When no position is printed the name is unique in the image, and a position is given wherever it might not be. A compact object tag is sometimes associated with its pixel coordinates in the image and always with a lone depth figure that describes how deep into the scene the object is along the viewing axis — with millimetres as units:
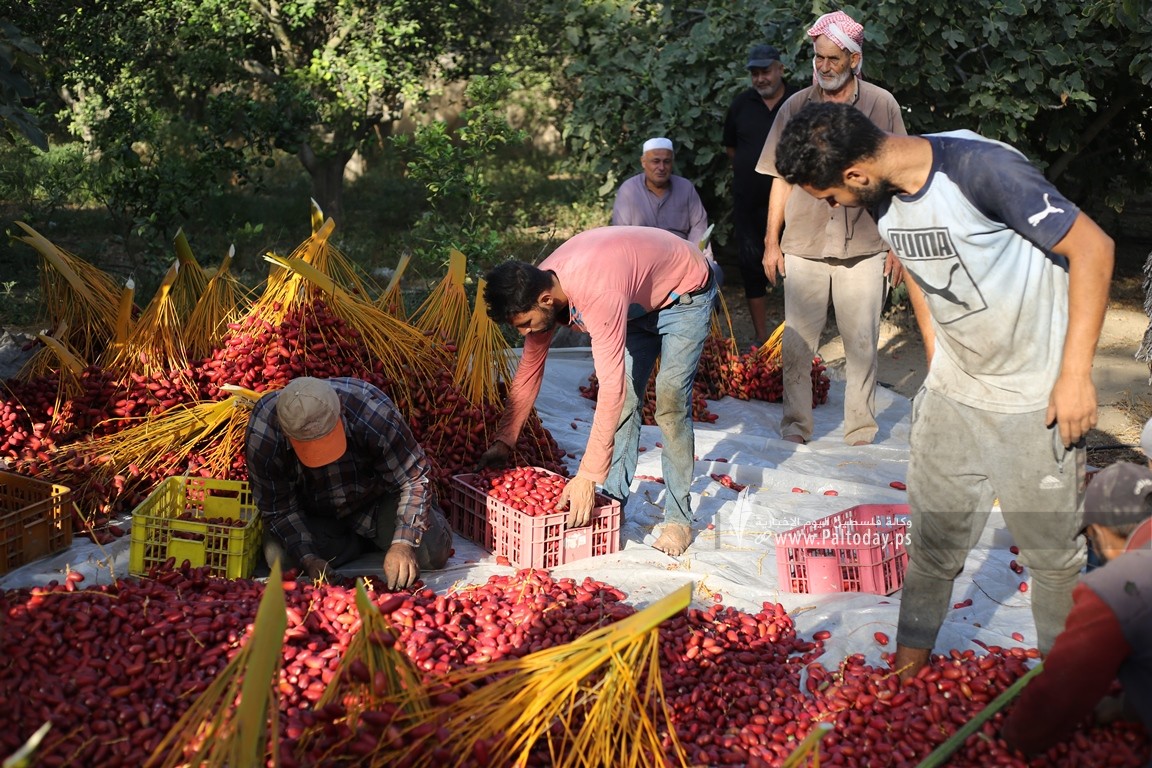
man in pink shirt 3445
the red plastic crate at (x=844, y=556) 3625
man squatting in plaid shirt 3191
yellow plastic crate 3486
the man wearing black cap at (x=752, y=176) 6199
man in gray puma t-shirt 2367
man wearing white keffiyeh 4746
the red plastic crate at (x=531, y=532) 3707
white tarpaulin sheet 3471
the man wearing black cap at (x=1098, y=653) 2025
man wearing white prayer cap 5758
